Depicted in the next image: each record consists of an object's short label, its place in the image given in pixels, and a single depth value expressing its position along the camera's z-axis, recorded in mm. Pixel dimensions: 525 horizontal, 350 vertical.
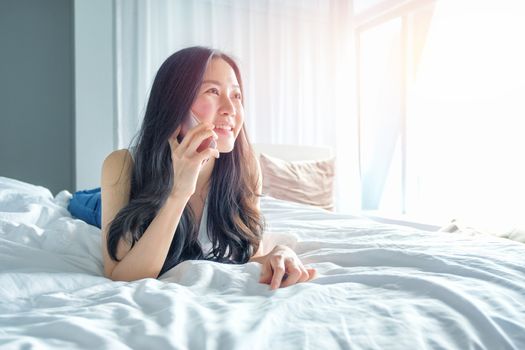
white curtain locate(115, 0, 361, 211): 3168
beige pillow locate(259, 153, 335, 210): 2668
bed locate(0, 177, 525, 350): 479
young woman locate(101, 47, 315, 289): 864
